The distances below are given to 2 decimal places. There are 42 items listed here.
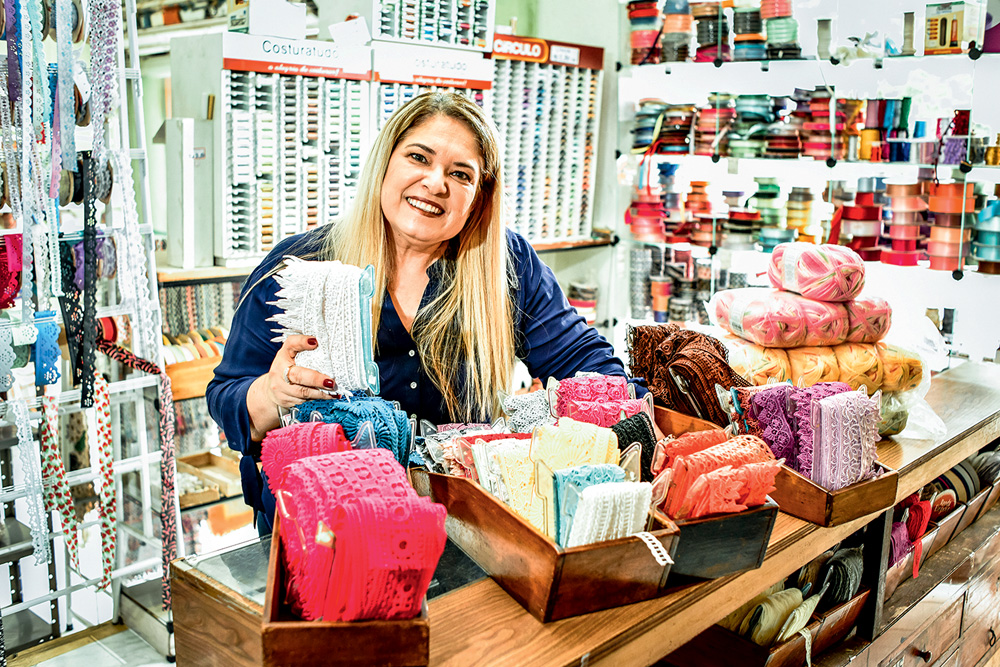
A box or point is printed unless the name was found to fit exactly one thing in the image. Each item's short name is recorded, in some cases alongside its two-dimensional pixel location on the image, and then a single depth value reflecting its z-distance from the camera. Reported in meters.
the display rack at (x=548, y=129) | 4.13
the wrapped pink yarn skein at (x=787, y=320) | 2.07
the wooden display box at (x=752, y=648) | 1.70
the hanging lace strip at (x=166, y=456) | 2.74
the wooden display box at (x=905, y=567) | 2.10
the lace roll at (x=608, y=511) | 1.18
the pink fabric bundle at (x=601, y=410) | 1.56
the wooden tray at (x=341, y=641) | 1.01
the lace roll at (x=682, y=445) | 1.43
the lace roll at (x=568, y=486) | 1.20
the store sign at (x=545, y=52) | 4.00
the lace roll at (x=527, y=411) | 1.60
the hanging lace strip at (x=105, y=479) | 2.62
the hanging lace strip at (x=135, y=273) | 2.65
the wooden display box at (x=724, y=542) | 1.32
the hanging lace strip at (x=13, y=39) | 2.29
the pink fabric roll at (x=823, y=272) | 2.09
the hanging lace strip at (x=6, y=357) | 2.37
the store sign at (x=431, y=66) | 3.60
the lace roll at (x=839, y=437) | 1.61
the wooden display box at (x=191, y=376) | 3.18
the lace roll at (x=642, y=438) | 1.46
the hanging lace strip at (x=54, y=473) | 2.58
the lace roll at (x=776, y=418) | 1.65
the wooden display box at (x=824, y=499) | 1.60
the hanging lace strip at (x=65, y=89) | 2.36
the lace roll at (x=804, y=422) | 1.62
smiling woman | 1.97
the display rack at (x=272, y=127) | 3.22
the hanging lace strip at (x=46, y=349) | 2.51
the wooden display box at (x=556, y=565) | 1.18
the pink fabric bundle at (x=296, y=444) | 1.29
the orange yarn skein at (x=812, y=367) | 2.06
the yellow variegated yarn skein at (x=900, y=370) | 2.09
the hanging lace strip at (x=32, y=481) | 2.47
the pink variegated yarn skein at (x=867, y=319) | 2.13
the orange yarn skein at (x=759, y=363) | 2.05
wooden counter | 1.15
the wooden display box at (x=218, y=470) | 3.44
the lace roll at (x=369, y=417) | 1.37
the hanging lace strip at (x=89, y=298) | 2.52
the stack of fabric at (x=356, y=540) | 0.99
